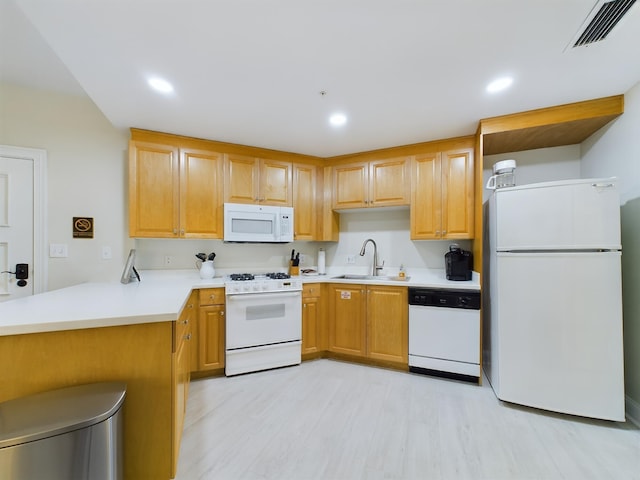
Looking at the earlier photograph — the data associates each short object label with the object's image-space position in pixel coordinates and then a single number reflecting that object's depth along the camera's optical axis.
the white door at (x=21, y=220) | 2.30
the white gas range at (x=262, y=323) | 2.57
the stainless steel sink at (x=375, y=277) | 3.07
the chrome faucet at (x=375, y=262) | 3.31
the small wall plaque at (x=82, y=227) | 2.51
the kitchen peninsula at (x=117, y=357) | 1.13
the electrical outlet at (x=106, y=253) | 2.59
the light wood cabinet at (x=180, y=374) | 1.35
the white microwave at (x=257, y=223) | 2.85
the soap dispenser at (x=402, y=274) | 3.06
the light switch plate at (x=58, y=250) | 2.44
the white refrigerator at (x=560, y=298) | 1.84
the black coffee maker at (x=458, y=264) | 2.67
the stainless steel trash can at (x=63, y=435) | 0.88
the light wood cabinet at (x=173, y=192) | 2.55
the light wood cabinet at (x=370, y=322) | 2.69
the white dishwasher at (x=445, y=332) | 2.42
